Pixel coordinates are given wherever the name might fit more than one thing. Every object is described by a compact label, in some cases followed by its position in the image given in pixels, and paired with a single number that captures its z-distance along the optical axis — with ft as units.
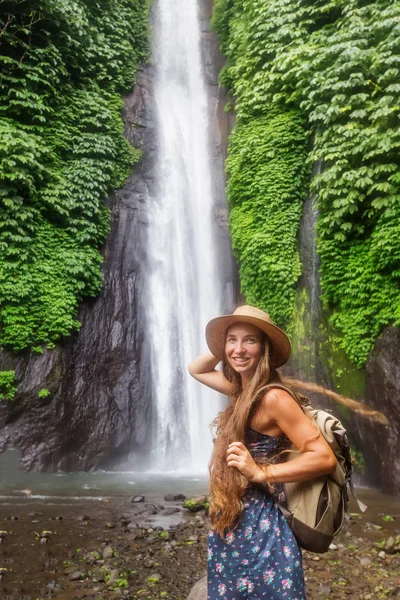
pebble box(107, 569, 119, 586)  13.10
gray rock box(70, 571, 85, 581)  13.27
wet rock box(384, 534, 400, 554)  15.31
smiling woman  5.73
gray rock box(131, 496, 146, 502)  22.42
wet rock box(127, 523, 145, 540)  16.84
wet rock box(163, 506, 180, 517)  20.13
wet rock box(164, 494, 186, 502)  22.67
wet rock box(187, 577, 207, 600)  11.46
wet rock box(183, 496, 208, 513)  20.46
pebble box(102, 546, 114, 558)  15.01
